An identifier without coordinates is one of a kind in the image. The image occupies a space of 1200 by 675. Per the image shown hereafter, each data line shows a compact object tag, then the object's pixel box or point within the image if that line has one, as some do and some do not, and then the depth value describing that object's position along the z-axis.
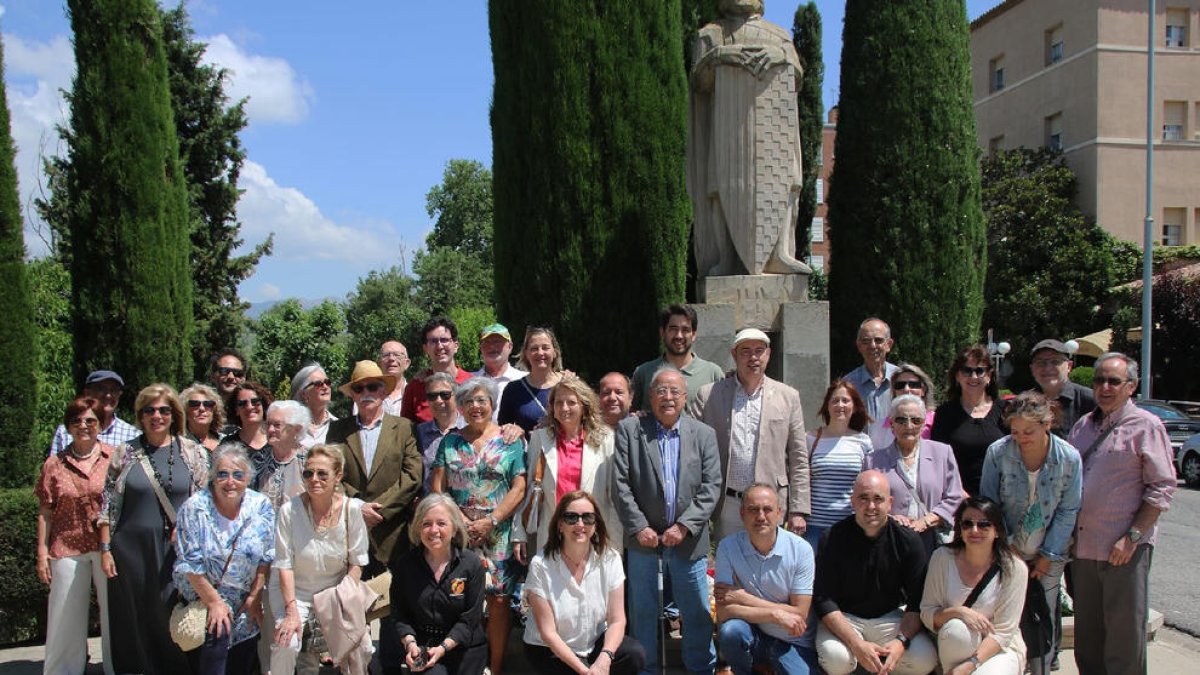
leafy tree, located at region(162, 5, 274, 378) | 19.02
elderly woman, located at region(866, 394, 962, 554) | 4.45
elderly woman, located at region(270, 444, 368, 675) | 4.27
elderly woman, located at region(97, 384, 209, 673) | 4.76
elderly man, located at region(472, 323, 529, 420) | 5.76
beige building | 27.92
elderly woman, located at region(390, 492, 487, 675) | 4.19
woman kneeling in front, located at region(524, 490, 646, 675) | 4.14
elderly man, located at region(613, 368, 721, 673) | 4.40
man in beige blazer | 4.65
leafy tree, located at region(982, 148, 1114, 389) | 25.75
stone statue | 6.93
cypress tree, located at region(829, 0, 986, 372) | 10.35
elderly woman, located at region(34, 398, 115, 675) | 4.87
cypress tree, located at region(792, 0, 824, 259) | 13.41
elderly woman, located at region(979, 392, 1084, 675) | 4.23
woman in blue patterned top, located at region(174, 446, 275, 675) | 4.22
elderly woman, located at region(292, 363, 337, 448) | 5.09
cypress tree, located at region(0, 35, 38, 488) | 7.08
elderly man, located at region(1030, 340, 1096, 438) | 5.07
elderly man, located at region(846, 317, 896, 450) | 5.49
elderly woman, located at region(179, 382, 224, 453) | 5.00
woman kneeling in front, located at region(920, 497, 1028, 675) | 4.02
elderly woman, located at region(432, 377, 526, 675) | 4.62
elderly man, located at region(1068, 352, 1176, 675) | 4.29
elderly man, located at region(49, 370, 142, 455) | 5.25
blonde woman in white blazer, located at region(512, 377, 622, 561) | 4.54
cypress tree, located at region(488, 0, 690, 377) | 9.96
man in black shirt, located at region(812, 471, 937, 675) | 4.09
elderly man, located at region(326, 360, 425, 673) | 4.77
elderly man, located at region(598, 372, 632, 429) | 4.81
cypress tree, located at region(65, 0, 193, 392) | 8.65
